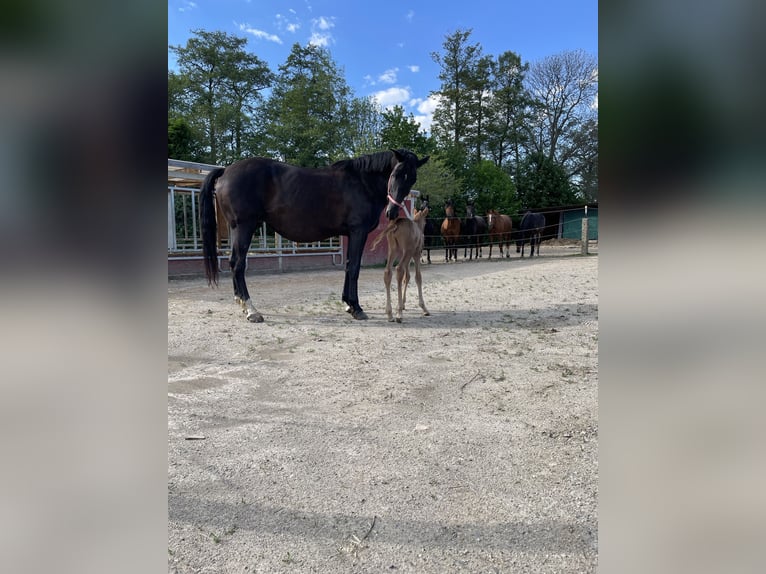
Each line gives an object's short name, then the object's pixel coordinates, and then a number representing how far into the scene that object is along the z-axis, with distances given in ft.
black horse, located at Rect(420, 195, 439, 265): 52.06
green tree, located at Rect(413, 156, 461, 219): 73.72
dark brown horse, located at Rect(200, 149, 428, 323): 17.44
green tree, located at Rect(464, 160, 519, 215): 98.94
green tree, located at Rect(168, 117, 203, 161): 63.21
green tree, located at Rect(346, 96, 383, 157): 84.11
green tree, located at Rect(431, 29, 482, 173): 111.45
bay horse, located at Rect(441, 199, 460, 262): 55.52
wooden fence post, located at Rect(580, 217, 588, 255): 55.89
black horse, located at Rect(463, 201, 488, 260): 59.06
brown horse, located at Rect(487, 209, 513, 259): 58.70
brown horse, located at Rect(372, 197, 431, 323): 17.60
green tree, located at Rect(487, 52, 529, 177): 109.70
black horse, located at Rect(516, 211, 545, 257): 61.24
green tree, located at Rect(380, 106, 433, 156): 82.64
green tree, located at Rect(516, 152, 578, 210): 100.12
